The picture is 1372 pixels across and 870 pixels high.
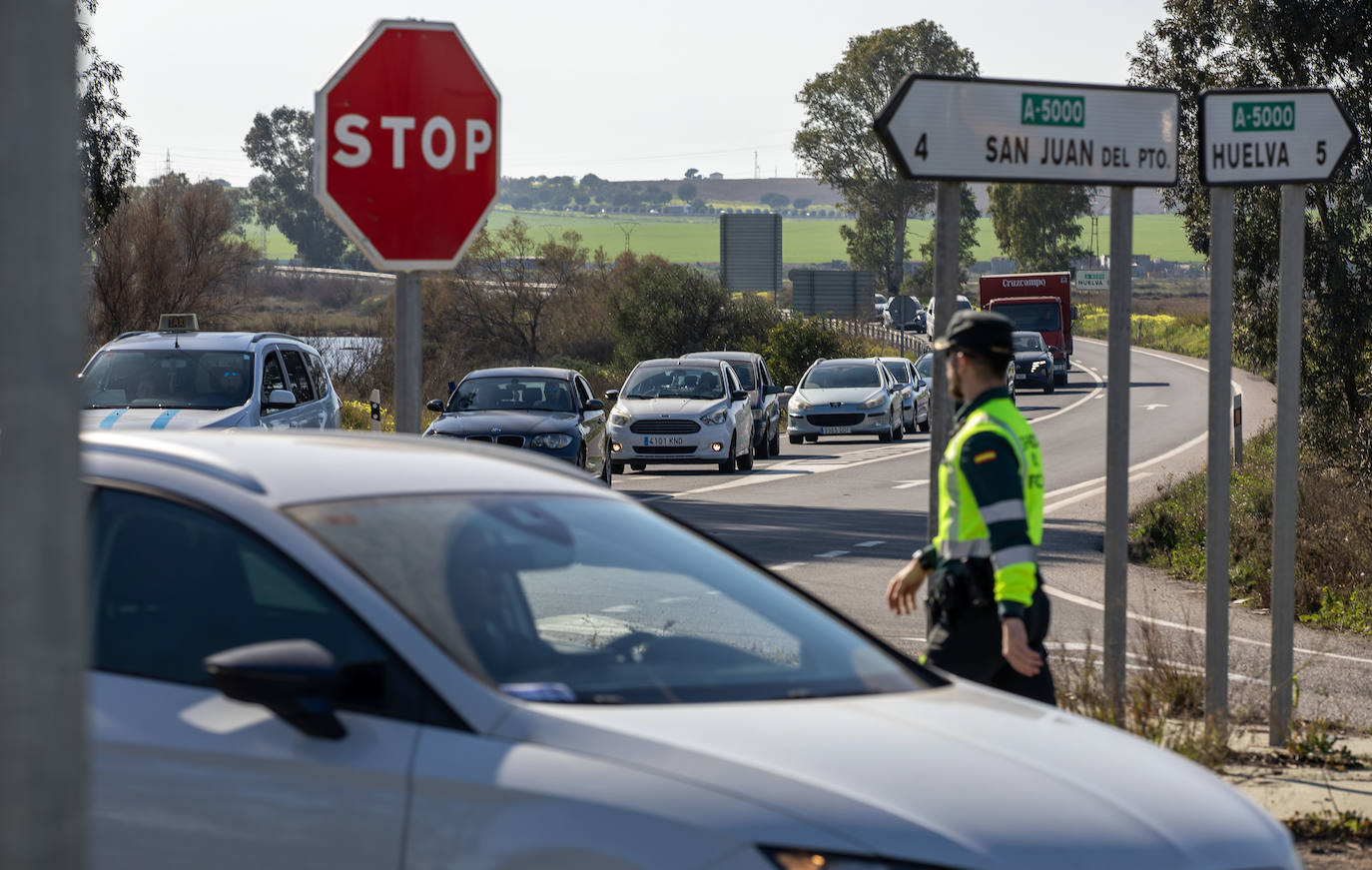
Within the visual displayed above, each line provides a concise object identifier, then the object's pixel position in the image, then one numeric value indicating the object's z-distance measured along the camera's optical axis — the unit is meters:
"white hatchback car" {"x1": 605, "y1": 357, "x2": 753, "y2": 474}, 48.66
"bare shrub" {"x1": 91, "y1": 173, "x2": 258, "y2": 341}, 70.31
